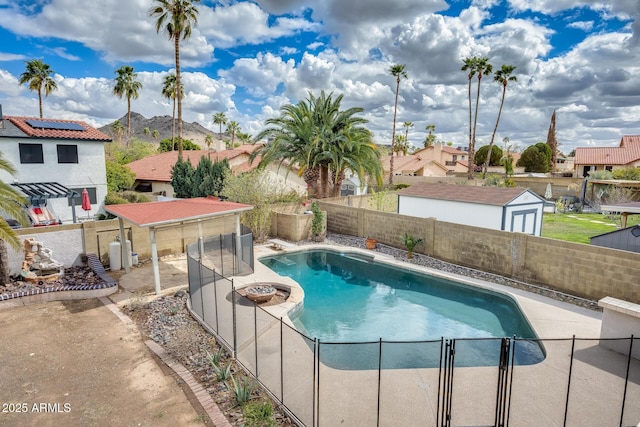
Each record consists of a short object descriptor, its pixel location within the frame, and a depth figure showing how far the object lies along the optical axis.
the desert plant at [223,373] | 8.48
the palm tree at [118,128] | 72.57
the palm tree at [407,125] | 84.25
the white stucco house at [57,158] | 22.14
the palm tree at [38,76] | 44.06
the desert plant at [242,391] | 7.57
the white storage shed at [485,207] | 20.55
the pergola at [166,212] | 13.48
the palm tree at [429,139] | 94.79
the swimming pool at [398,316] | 9.09
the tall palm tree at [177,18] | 28.55
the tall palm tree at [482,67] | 44.62
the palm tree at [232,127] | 87.38
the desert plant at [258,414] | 7.05
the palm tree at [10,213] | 12.15
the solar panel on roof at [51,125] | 23.86
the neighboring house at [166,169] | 35.53
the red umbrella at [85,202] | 20.88
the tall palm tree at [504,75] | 46.00
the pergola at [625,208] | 17.51
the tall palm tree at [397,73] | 49.06
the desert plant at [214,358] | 8.91
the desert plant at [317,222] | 23.62
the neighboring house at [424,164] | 59.17
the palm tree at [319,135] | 27.02
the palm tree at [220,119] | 87.88
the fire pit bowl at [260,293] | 13.09
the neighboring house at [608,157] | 50.73
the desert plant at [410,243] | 19.80
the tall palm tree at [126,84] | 53.22
